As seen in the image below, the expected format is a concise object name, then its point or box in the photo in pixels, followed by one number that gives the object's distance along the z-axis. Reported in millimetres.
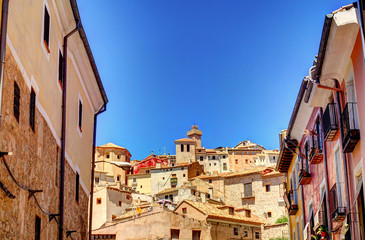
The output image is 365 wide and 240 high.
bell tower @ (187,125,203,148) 137250
